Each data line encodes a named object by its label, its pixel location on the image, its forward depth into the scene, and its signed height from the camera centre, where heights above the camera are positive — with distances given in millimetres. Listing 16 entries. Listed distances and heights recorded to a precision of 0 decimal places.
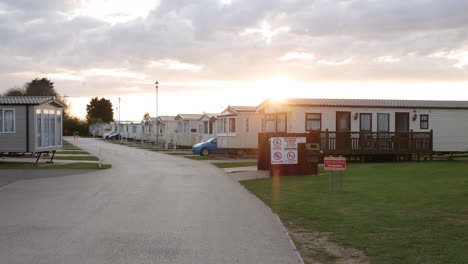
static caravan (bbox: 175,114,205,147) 48406 -53
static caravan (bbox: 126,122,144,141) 71144 -266
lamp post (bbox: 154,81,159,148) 55125 +262
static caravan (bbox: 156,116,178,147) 52438 -172
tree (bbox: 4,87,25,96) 86750 +6214
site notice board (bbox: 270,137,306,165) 20672 -817
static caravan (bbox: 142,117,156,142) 62116 -94
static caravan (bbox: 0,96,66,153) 26562 +148
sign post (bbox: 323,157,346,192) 14891 -1028
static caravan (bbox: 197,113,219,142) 43406 +139
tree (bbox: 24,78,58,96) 89188 +7317
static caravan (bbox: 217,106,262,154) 35094 -21
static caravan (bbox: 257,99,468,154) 29656 +621
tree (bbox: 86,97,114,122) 138000 +4877
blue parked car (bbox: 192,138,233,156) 37250 -1465
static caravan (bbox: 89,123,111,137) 98625 -169
